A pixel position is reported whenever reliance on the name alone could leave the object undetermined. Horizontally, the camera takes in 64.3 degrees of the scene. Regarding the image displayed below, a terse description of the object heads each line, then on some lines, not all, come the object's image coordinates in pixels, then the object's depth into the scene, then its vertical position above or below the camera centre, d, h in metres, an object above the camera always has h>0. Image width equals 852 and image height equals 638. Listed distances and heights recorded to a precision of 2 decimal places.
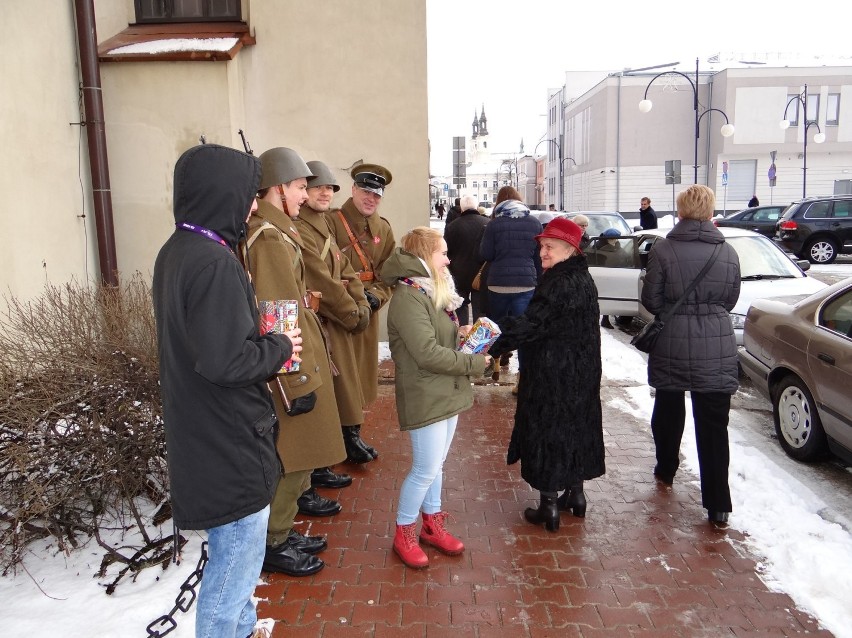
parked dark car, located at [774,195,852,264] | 18.69 -0.80
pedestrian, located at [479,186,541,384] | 6.33 -0.45
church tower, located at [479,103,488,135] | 122.12 +14.78
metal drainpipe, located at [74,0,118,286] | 6.70 +0.81
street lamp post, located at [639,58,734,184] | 30.91 +3.25
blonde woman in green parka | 3.40 -0.76
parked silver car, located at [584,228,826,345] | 8.05 -0.94
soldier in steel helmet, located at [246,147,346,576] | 3.09 -0.71
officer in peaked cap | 5.14 -0.32
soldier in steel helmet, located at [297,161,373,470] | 4.25 -0.53
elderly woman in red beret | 3.81 -0.96
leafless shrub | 3.29 -1.06
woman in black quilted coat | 4.14 -0.78
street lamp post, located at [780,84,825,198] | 37.53 +3.67
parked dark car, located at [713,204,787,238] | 21.52 -0.57
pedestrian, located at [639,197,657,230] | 19.14 -0.36
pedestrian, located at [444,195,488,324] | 7.68 -0.43
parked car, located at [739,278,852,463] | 4.73 -1.27
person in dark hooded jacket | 2.12 -0.48
